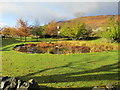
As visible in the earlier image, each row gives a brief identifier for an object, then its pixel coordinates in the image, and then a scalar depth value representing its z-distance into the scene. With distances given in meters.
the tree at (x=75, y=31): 30.50
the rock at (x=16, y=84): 3.23
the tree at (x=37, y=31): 37.06
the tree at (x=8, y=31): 32.05
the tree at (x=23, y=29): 27.30
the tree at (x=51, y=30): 38.39
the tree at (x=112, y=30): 21.34
